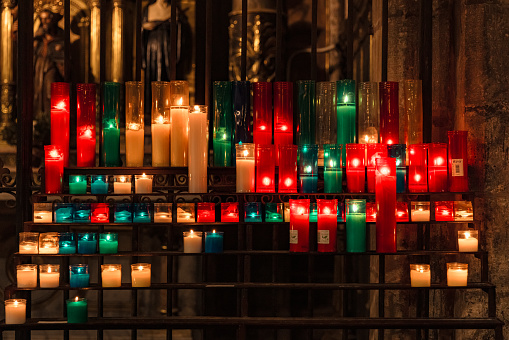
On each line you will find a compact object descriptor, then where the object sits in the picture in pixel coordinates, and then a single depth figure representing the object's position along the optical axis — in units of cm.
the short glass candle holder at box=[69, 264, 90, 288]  298
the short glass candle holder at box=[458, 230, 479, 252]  303
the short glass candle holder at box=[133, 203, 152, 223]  306
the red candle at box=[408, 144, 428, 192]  304
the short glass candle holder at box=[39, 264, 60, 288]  298
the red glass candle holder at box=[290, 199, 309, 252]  297
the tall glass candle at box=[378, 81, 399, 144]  311
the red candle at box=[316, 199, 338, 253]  297
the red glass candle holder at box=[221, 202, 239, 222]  306
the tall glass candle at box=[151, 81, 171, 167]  309
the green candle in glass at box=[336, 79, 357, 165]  309
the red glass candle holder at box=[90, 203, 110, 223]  305
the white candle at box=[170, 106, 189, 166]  304
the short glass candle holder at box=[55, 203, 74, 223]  302
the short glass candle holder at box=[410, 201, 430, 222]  306
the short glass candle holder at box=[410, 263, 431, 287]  299
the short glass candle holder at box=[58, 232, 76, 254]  302
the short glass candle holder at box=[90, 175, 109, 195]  305
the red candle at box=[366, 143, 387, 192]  299
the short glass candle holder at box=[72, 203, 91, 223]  304
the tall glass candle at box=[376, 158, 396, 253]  294
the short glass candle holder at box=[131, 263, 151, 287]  299
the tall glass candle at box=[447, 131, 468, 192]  305
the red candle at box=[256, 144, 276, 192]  300
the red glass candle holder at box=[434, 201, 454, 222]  307
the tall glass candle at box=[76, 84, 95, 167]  309
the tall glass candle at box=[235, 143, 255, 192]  296
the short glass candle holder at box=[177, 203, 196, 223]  306
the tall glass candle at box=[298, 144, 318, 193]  300
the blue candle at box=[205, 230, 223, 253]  303
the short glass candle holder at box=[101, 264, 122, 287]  299
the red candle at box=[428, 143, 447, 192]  305
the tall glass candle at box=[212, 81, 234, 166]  312
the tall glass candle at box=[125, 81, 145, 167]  310
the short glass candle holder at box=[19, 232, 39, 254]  298
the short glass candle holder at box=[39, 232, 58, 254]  298
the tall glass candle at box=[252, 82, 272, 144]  311
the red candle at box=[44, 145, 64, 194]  302
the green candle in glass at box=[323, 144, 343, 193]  300
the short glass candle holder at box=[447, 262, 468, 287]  300
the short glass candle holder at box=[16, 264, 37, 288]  298
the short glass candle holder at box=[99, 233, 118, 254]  303
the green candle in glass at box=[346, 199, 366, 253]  298
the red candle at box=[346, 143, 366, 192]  299
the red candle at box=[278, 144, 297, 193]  300
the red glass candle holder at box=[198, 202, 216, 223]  304
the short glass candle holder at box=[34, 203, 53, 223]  303
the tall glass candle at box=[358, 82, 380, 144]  313
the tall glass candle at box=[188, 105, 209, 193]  299
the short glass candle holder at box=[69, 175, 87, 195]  304
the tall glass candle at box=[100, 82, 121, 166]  310
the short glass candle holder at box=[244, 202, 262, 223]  304
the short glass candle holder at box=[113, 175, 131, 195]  309
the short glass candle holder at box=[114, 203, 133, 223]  305
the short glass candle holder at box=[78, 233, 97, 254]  302
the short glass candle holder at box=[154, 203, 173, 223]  305
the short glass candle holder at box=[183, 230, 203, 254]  304
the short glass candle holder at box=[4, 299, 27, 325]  292
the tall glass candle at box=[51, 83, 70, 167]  307
